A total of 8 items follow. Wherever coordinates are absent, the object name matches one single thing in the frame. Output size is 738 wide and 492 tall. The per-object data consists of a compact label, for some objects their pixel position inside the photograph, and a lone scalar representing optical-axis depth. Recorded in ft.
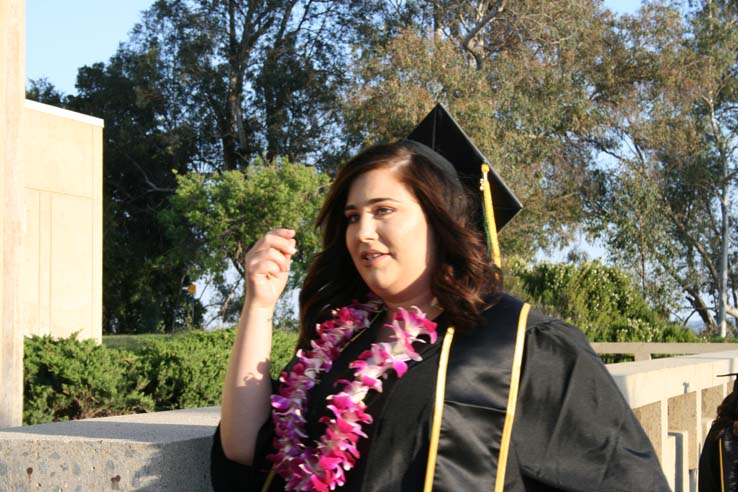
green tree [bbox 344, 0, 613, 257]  77.25
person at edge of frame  13.87
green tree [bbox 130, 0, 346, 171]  98.68
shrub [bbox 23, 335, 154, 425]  23.84
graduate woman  6.08
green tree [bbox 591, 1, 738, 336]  87.40
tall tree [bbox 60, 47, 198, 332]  97.76
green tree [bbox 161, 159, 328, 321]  74.54
